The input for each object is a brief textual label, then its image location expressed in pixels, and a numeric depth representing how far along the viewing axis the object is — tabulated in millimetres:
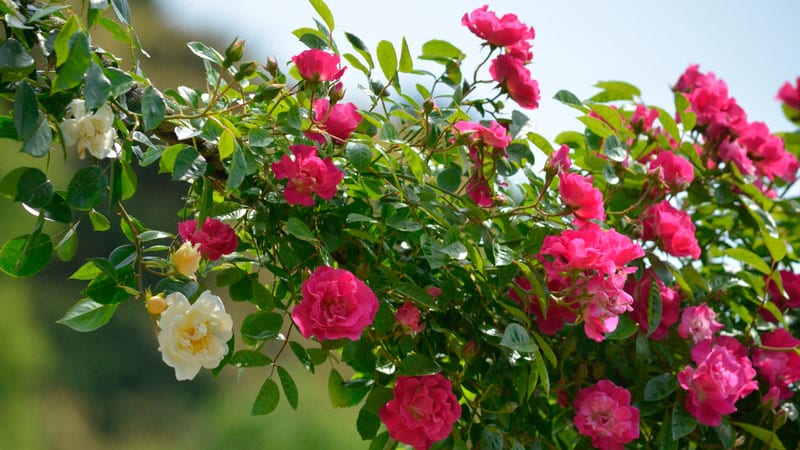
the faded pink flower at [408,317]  2149
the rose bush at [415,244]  2070
